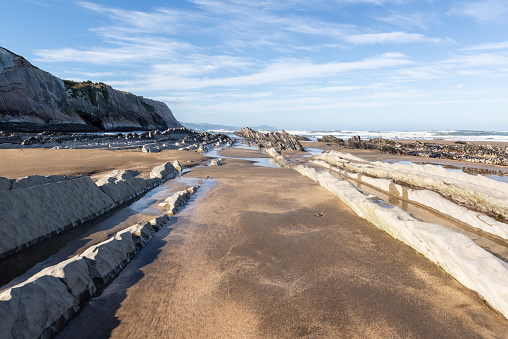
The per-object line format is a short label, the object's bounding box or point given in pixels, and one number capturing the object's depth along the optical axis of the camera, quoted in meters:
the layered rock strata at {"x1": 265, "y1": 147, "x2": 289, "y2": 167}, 14.35
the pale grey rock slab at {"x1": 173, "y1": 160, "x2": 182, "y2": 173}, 11.00
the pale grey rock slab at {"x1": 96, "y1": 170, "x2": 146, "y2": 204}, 5.90
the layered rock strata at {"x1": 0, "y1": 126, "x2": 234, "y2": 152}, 16.84
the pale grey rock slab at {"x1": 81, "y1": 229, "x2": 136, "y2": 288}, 2.80
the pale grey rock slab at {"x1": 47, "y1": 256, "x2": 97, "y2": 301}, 2.46
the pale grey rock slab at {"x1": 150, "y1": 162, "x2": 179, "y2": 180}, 8.77
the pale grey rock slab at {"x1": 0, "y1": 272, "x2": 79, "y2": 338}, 1.93
